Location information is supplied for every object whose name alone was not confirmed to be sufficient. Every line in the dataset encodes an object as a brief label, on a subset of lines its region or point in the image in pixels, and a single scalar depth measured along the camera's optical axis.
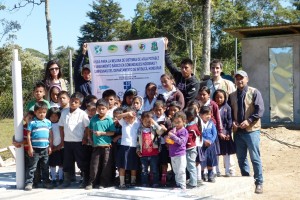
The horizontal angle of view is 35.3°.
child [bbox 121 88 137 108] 6.17
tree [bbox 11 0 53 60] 11.80
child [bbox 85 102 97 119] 6.15
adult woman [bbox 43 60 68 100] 6.50
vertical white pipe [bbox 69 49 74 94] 9.65
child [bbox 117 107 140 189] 5.82
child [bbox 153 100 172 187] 5.80
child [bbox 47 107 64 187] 6.16
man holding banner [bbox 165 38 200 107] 6.27
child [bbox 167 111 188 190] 5.62
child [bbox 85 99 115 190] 5.82
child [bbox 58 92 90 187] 5.98
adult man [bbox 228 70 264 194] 6.41
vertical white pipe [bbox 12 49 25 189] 5.99
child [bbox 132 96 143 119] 5.96
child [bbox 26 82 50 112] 6.20
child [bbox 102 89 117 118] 6.19
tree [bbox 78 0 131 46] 51.84
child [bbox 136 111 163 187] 5.73
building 13.08
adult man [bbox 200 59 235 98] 6.57
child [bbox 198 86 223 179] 6.25
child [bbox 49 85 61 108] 6.43
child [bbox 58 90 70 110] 6.14
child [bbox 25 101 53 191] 5.88
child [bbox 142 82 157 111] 6.24
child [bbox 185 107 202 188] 5.80
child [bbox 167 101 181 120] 5.84
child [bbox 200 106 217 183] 6.08
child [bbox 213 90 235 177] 6.46
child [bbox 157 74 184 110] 6.06
